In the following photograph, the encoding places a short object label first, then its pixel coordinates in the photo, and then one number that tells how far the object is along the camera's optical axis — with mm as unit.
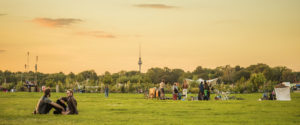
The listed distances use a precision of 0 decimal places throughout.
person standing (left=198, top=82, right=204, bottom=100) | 36969
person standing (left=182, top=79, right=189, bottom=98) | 39269
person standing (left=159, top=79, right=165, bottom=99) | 38191
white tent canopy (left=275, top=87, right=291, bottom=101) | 35938
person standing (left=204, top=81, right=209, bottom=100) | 36519
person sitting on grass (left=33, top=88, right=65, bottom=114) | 18516
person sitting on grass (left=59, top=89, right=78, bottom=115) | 18734
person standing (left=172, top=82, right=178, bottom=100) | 38188
